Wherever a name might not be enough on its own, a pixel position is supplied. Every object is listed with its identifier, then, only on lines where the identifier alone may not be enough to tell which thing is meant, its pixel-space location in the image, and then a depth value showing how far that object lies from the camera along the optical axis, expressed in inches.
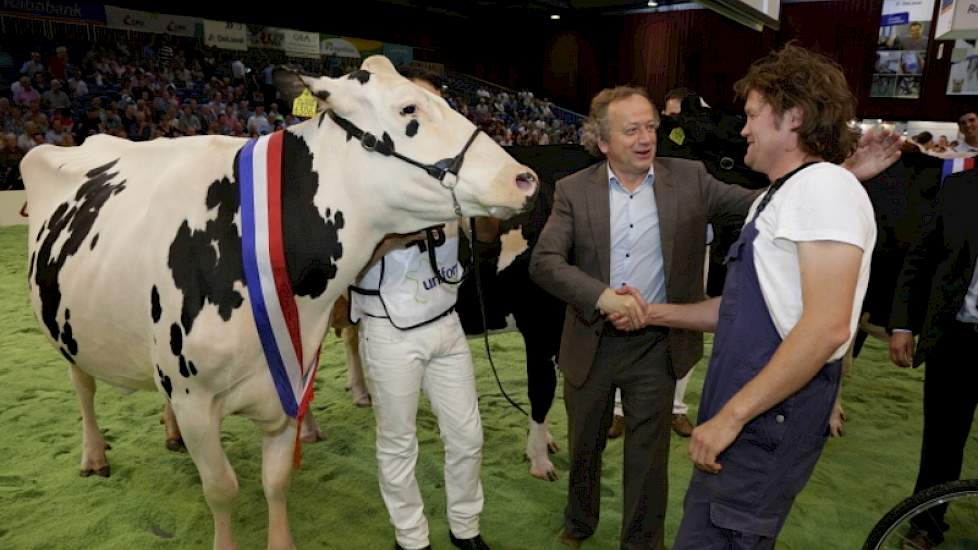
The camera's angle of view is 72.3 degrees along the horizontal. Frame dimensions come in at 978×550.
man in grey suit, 88.6
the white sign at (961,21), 191.9
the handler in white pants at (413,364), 87.4
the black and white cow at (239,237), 71.6
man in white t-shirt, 50.3
